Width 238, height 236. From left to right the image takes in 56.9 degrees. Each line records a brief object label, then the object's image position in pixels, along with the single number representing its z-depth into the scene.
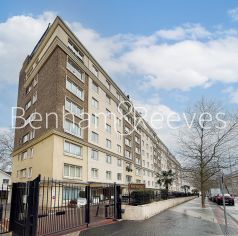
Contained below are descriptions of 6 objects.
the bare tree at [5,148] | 37.35
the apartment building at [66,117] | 22.53
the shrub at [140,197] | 13.45
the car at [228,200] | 27.45
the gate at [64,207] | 6.68
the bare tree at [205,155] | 22.10
